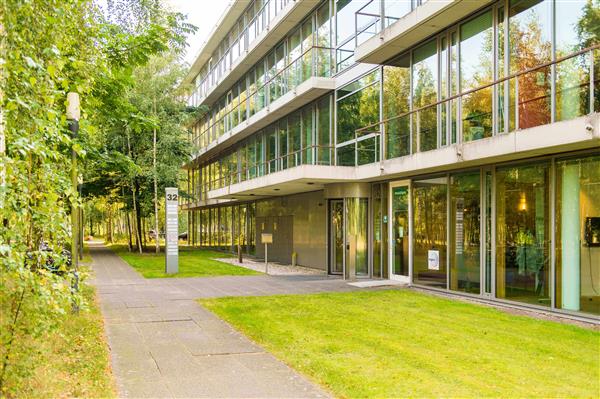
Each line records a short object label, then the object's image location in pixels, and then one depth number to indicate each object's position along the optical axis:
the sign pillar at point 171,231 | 18.73
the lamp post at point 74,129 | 9.05
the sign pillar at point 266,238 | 18.99
